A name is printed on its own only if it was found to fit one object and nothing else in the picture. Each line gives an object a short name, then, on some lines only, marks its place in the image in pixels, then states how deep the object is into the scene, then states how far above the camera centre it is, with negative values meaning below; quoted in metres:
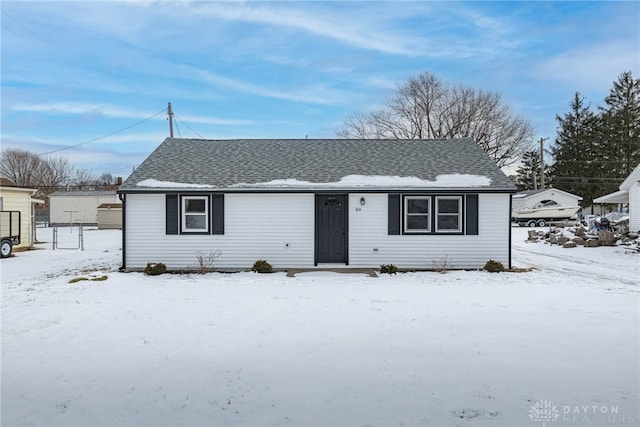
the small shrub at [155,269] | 12.09 -1.45
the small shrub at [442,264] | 12.61 -1.36
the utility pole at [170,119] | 27.64 +6.27
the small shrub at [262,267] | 12.41 -1.41
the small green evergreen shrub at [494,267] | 12.35 -1.38
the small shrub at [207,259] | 12.66 -1.22
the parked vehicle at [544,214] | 32.88 +0.34
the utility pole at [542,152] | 42.15 +6.65
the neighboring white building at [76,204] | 39.03 +1.15
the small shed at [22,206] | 18.05 +0.46
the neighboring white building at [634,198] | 20.33 +0.98
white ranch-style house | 12.81 -0.11
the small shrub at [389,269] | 12.26 -1.44
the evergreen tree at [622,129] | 45.34 +9.44
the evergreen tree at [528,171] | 53.03 +5.92
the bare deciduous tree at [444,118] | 38.81 +9.08
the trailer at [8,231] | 16.77 -0.57
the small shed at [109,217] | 33.59 +0.00
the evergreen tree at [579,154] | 47.06 +7.31
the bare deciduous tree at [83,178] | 61.26 +5.64
